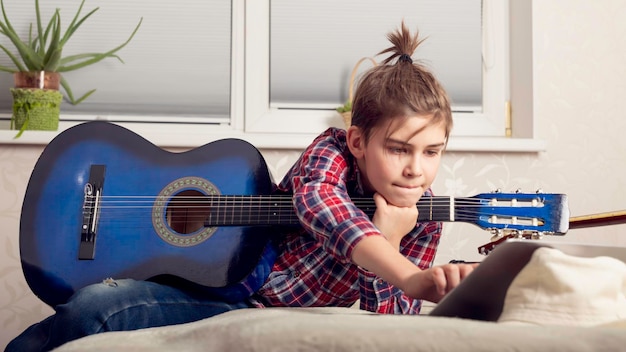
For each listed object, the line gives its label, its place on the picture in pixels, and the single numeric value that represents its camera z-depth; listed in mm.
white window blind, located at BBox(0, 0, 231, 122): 2199
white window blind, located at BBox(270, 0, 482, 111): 2238
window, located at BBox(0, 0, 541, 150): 2201
